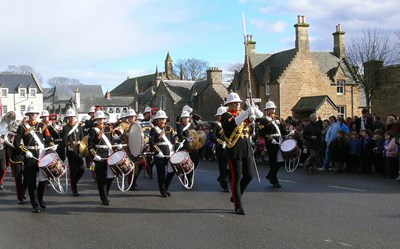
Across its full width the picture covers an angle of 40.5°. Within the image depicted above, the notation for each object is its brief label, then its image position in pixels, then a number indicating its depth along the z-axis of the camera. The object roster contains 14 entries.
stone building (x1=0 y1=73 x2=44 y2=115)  91.00
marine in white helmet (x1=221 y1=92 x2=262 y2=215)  9.30
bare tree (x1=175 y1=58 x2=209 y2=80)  108.58
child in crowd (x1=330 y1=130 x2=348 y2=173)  17.16
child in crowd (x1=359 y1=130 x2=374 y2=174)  16.42
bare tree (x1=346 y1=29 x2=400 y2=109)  38.28
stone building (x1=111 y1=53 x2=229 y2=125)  67.25
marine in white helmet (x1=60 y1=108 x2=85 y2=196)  12.70
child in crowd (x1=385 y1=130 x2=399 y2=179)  15.04
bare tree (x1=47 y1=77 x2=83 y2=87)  115.78
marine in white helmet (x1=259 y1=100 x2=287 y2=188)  12.87
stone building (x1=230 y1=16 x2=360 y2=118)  51.31
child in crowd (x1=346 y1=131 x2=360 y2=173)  16.73
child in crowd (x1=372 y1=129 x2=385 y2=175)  15.89
